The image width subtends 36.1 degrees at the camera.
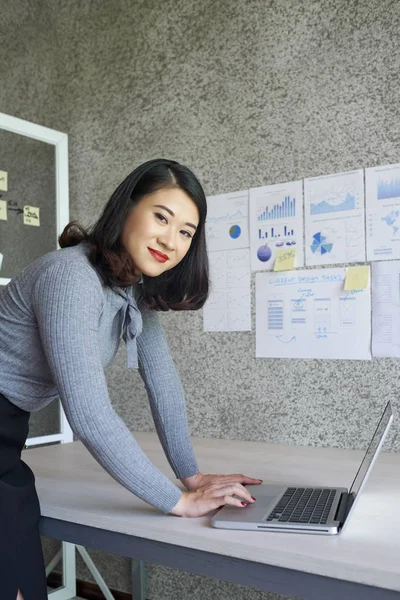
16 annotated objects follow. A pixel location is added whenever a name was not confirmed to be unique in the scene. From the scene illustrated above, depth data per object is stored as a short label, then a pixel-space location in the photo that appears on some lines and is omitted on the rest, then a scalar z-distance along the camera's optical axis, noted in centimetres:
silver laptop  95
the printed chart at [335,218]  173
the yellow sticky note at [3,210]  220
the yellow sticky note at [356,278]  171
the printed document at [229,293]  195
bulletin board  221
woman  101
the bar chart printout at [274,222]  184
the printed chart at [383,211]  167
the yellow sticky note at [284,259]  184
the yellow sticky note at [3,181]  221
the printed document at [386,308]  166
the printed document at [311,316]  173
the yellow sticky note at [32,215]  229
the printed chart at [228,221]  196
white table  82
